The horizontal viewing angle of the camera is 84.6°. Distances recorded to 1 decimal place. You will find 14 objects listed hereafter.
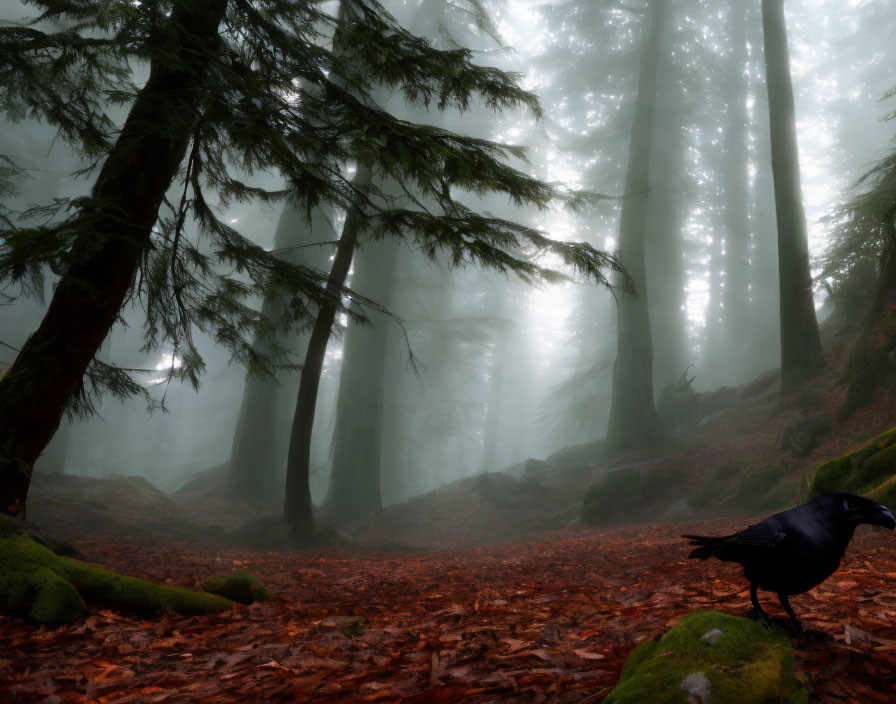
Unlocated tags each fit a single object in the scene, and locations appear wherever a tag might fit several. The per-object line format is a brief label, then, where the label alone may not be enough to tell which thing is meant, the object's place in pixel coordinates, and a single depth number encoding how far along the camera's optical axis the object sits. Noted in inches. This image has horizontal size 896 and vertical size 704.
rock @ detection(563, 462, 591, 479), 606.5
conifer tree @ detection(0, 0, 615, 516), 173.6
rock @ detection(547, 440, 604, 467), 687.1
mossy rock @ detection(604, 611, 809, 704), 59.2
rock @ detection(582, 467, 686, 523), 449.4
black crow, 74.2
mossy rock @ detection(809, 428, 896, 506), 183.2
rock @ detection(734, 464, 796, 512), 328.8
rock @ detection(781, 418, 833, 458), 352.2
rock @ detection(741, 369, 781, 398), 573.7
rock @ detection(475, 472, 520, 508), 585.6
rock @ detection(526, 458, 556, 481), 688.4
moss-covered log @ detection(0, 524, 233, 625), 127.3
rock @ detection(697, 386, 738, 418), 625.6
